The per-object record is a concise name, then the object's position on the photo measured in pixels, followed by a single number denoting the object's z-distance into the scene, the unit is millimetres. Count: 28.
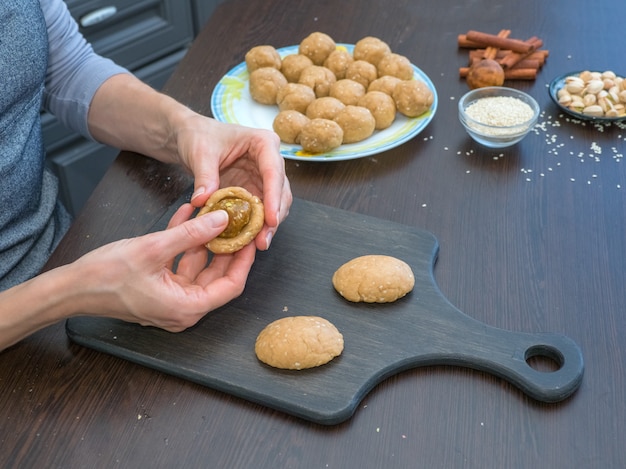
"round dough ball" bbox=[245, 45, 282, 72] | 1612
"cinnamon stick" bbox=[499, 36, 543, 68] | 1604
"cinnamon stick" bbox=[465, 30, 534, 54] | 1625
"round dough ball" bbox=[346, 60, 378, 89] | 1576
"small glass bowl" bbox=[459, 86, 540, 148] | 1369
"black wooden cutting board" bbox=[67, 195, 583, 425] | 934
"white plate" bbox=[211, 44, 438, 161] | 1403
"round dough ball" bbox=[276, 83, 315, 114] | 1492
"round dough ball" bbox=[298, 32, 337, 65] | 1635
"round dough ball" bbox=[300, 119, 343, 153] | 1378
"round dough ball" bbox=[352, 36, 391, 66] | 1611
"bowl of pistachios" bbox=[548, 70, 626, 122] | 1438
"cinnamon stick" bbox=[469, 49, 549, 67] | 1646
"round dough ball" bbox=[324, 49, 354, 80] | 1614
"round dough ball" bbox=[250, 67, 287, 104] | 1532
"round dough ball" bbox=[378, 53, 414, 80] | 1560
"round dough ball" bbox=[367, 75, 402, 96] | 1511
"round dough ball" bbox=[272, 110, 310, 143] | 1427
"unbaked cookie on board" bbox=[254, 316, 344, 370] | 952
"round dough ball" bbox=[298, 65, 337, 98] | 1552
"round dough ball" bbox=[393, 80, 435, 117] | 1452
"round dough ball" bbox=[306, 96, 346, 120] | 1451
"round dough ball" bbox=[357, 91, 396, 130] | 1450
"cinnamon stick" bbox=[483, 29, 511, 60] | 1636
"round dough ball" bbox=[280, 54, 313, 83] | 1604
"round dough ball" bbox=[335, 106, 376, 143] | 1412
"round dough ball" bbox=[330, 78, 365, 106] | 1504
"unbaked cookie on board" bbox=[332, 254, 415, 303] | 1045
